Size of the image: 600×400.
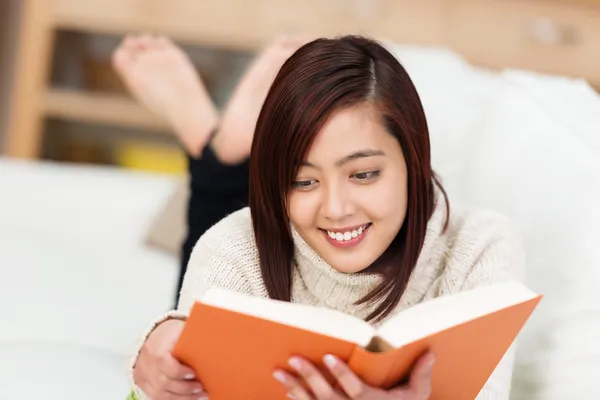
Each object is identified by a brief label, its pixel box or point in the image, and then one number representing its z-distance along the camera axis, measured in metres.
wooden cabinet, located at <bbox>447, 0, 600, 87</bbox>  3.12
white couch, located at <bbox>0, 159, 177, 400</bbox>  2.04
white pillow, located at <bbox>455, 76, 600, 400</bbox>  1.89
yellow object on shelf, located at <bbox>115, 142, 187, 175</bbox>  3.74
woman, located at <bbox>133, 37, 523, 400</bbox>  1.76
